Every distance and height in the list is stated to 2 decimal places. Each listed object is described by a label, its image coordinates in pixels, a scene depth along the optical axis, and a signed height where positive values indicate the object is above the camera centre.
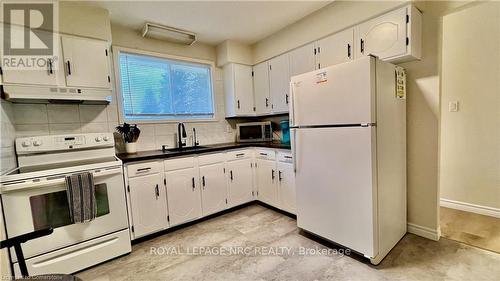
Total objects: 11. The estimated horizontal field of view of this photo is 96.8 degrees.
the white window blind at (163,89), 2.91 +0.61
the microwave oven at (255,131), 3.56 -0.09
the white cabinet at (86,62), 2.14 +0.73
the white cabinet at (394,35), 1.95 +0.78
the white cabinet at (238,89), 3.50 +0.60
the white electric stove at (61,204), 1.70 -0.55
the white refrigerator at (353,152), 1.77 -0.28
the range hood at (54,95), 1.90 +0.39
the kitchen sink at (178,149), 2.96 -0.26
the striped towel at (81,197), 1.82 -0.51
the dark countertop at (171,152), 2.34 -0.26
